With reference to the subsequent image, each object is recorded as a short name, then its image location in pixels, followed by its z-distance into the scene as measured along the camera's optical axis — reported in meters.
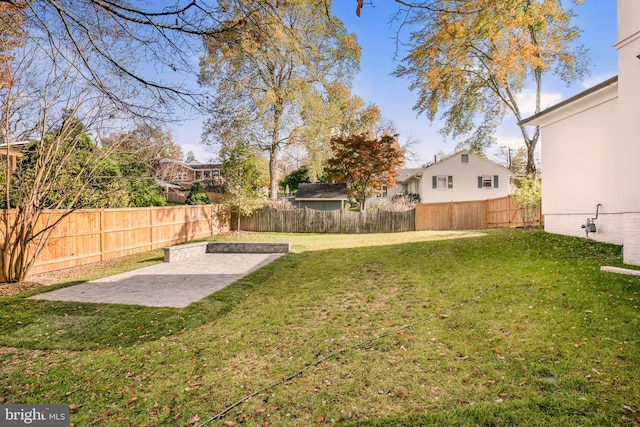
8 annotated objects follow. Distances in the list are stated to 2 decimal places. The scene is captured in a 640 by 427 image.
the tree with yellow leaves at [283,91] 18.23
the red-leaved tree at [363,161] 21.97
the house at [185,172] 30.31
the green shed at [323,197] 25.38
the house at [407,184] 29.83
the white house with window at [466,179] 26.50
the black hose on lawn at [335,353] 2.48
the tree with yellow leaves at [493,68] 14.58
